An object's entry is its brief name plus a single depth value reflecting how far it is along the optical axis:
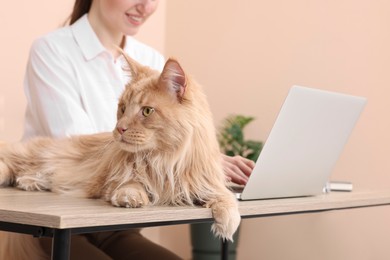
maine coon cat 1.12
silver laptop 1.26
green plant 2.70
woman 1.60
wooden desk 0.96
